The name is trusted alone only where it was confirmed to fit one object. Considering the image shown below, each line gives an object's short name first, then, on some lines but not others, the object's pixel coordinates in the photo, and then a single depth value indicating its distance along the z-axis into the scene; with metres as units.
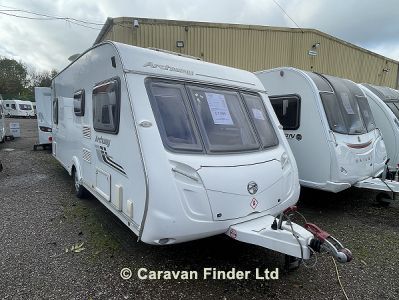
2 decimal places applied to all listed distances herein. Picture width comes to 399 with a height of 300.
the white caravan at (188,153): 2.72
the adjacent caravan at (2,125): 13.35
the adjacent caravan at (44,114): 11.05
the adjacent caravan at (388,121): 6.27
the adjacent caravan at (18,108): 36.06
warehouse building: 12.32
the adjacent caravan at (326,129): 4.69
